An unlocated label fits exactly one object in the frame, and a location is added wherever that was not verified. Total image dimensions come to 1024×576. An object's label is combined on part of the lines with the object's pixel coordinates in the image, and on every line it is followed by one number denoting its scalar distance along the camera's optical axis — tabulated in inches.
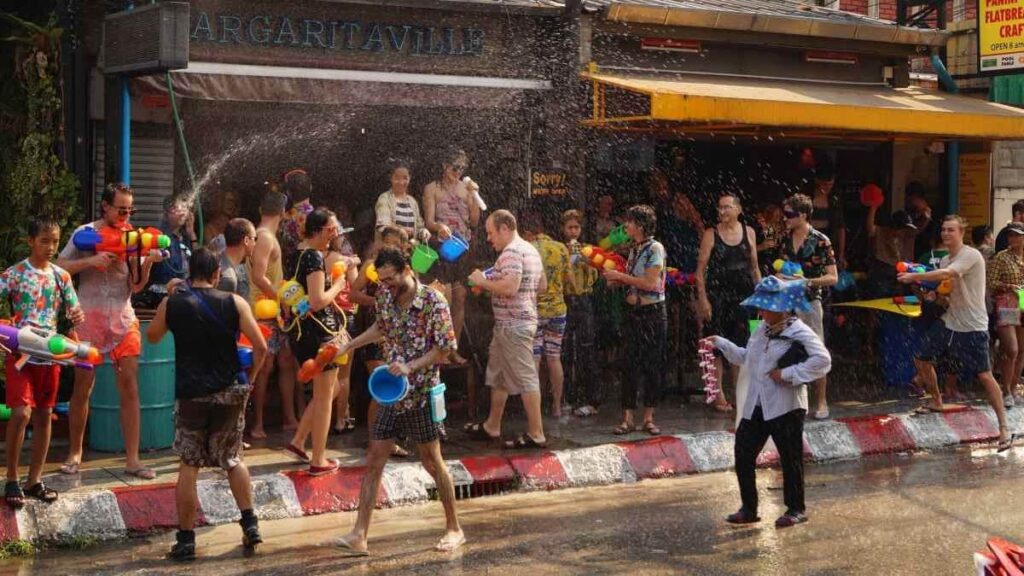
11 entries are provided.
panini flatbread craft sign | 646.5
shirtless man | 391.9
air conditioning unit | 394.0
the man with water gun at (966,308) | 469.1
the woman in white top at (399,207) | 482.6
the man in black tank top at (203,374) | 307.7
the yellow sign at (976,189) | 666.2
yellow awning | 506.3
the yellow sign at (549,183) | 534.6
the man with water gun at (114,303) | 362.9
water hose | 424.2
